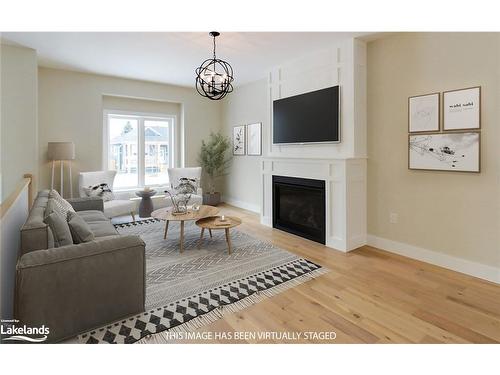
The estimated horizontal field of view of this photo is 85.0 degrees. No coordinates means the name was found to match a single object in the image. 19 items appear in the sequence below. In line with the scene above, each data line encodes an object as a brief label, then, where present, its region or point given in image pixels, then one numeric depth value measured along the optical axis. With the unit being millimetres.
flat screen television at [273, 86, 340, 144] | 3666
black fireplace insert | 3775
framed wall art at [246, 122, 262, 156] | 5617
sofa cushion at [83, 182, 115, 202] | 4488
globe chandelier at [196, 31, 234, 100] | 3150
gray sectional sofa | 1646
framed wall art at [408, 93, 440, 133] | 2930
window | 5715
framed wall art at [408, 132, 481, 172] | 2686
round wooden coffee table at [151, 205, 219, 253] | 3398
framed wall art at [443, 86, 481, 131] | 2641
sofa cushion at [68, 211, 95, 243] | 2115
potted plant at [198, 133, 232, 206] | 6297
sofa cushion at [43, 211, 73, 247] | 1976
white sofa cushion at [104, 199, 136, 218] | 4290
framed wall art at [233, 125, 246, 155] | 6074
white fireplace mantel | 3445
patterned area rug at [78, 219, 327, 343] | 1929
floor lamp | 4543
